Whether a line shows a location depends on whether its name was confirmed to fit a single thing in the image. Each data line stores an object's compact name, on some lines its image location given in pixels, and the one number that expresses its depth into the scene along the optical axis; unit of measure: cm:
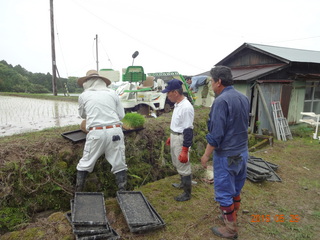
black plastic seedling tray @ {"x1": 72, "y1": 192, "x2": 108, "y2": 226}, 262
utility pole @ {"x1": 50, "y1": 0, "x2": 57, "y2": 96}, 1591
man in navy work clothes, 248
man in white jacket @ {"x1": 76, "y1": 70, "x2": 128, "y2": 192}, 329
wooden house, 906
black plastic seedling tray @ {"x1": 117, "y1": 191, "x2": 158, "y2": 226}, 281
